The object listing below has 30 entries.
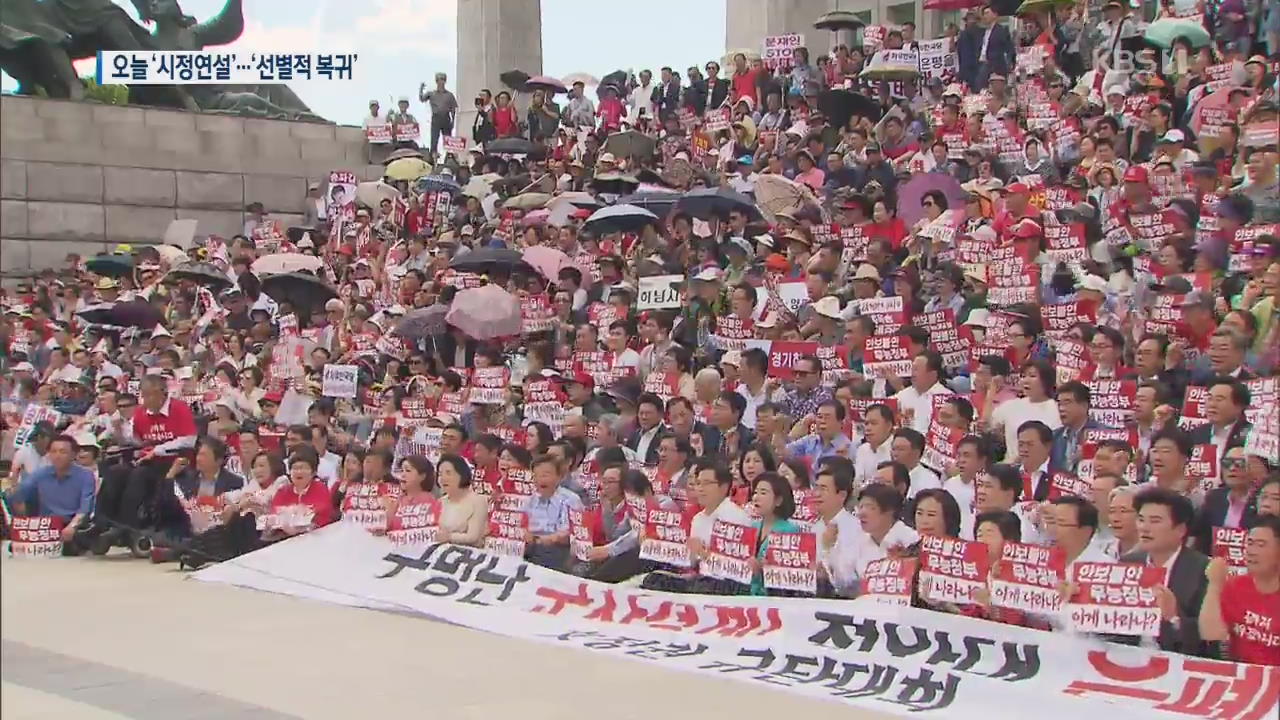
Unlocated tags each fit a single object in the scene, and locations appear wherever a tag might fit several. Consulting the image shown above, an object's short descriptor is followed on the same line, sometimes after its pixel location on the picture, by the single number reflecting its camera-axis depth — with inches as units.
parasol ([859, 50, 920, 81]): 745.0
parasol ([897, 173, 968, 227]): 557.6
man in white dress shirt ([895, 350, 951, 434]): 428.1
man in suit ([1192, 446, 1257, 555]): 331.0
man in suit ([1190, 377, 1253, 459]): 353.1
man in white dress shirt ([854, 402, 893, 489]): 409.5
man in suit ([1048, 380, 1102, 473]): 386.6
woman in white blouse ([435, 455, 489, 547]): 457.1
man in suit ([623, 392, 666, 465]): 472.1
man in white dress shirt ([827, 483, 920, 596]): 364.2
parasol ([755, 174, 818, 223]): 628.1
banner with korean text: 301.6
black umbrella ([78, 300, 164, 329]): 784.9
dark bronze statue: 1111.0
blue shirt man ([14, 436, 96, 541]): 569.6
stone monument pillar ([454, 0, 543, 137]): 1200.8
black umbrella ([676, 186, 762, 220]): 620.1
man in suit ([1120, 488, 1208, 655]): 306.2
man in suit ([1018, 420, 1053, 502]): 380.2
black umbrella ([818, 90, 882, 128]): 724.7
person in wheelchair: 572.7
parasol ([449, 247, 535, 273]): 645.3
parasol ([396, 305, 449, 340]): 628.4
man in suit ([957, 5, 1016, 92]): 717.3
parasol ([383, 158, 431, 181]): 973.8
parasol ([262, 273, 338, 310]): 763.4
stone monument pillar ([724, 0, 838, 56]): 1083.9
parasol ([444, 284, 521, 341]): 601.3
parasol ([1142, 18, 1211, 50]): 619.8
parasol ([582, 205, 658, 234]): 655.8
